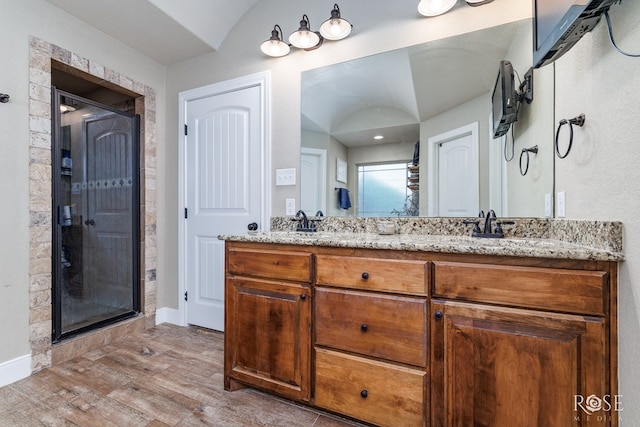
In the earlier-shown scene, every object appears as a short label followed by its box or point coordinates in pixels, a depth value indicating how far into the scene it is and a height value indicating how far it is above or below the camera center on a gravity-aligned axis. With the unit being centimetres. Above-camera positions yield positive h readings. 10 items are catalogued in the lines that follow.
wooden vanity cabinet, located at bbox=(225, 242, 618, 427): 99 -51
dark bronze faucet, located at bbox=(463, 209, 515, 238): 154 -9
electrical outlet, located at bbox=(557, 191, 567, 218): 136 +3
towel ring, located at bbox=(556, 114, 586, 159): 119 +38
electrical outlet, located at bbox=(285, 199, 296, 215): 221 +4
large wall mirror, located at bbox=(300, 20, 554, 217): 160 +49
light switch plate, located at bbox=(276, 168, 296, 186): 221 +28
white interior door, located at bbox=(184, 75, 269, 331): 236 +24
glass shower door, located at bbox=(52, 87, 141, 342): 207 -2
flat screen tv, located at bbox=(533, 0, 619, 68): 85 +62
